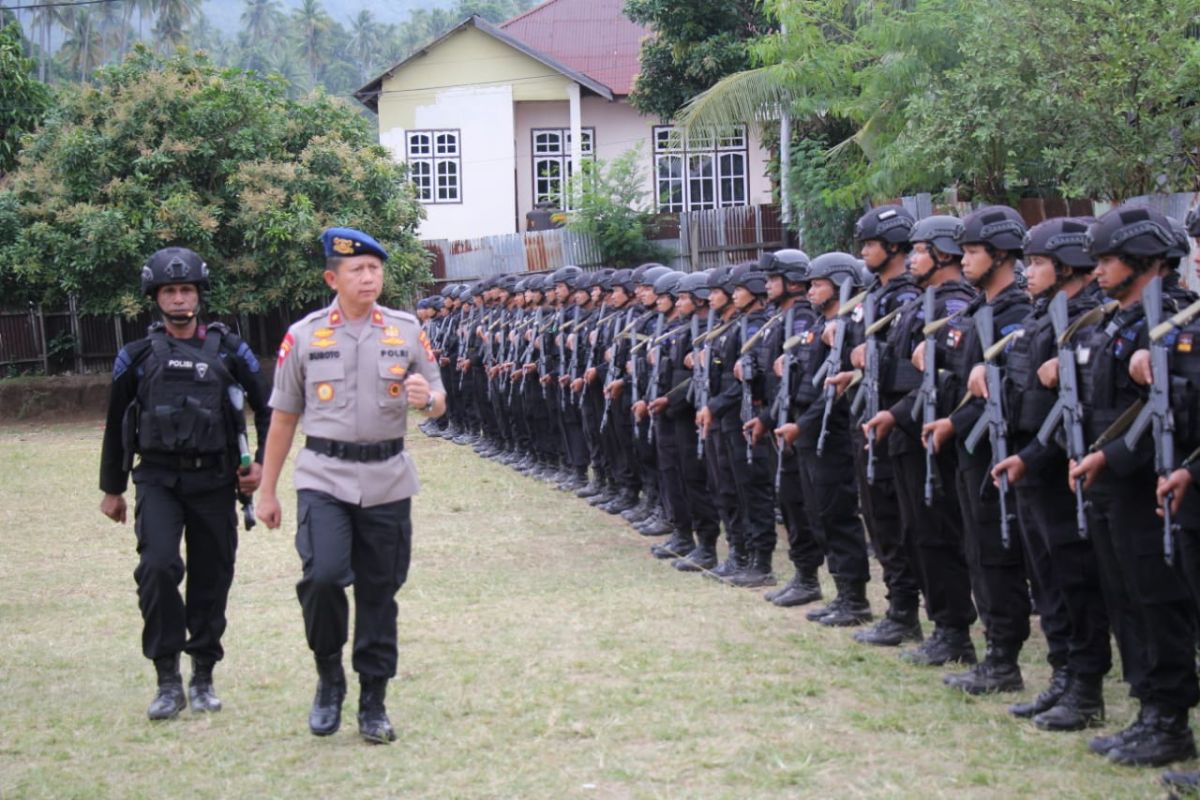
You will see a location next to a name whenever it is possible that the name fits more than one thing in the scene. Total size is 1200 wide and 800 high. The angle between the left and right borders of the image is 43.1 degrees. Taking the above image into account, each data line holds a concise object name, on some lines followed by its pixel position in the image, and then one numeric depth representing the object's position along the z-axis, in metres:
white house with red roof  35.47
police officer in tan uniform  6.10
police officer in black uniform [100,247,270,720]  6.71
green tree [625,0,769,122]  29.88
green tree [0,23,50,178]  26.81
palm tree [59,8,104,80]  73.94
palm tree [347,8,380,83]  92.75
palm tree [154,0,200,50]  75.19
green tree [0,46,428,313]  23.38
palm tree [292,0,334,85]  87.19
